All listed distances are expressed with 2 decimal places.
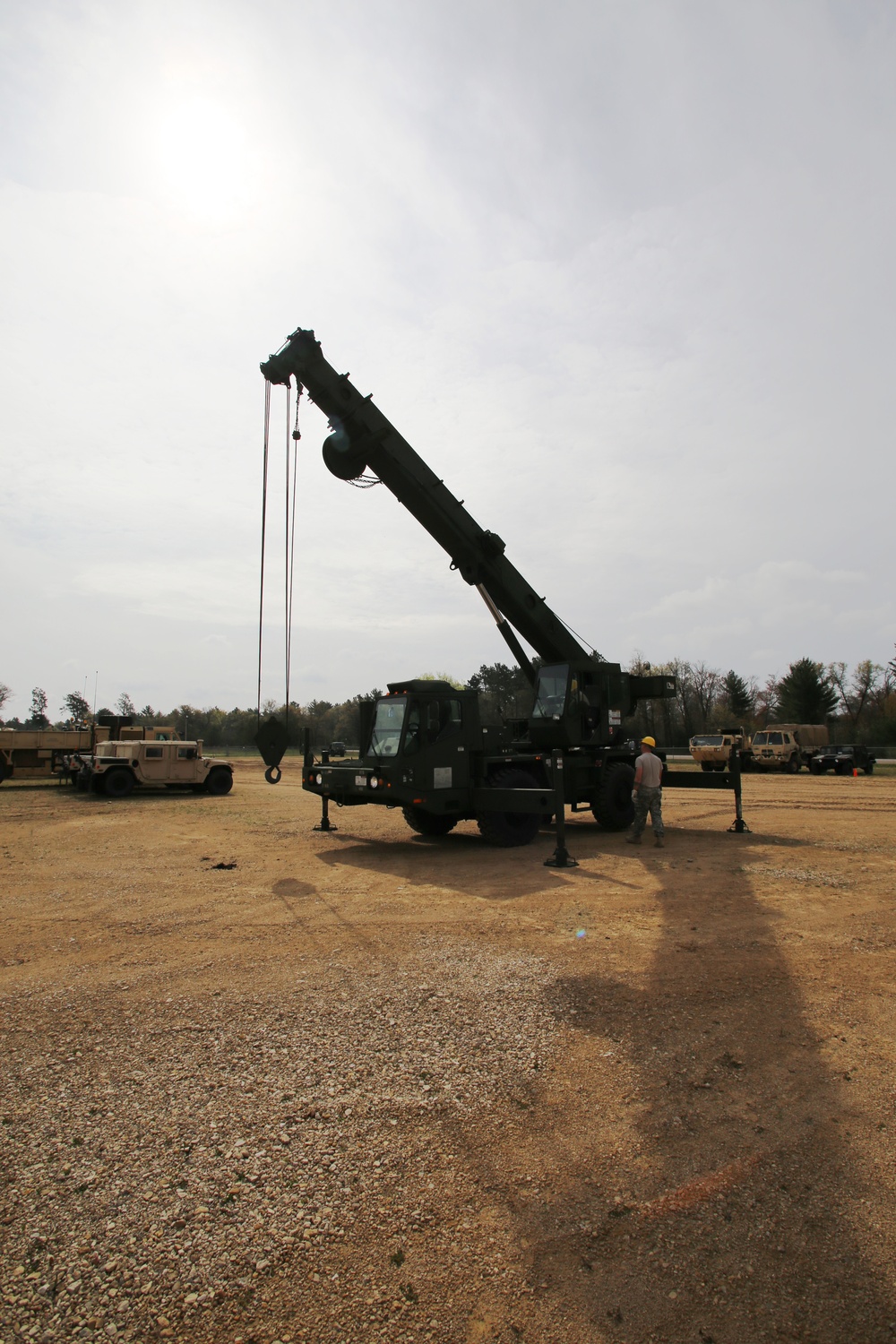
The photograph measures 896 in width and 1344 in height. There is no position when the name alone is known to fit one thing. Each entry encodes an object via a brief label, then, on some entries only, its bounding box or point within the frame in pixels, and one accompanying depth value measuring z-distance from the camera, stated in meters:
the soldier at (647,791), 11.08
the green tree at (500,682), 63.78
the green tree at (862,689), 63.66
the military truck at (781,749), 30.58
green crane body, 10.59
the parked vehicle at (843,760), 29.28
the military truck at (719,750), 29.33
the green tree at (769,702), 58.88
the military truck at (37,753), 23.17
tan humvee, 20.36
